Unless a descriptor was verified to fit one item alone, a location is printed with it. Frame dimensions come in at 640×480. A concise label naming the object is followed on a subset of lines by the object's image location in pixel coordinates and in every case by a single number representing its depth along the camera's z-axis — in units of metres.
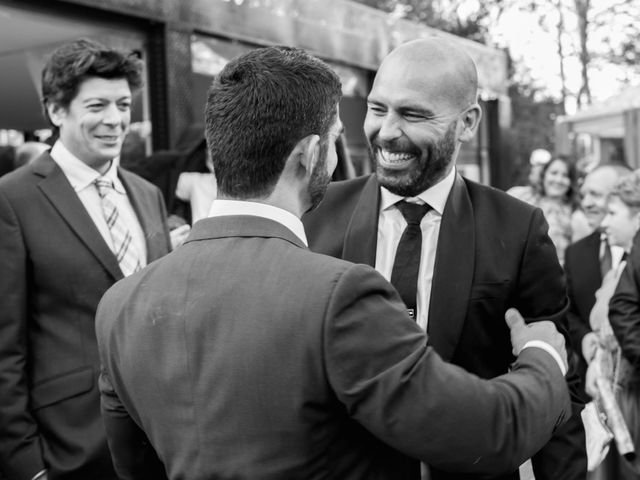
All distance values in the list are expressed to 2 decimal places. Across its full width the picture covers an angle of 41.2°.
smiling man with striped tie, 2.71
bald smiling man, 2.12
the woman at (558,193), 6.20
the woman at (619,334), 4.28
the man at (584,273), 5.06
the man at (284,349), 1.47
